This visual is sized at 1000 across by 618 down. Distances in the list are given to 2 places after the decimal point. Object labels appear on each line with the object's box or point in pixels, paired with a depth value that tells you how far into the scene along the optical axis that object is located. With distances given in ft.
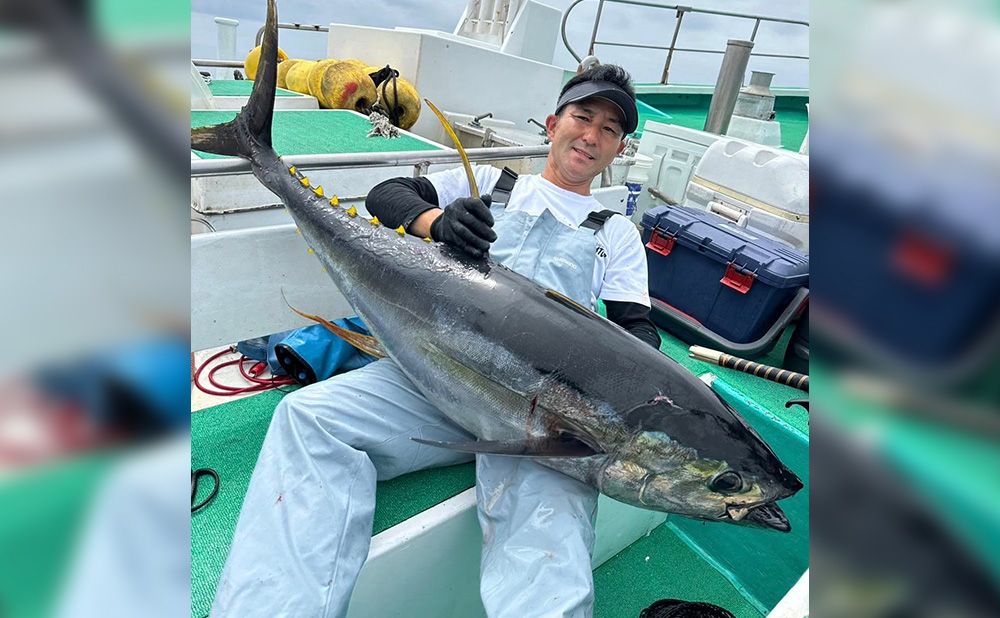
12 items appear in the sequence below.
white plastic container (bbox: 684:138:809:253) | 13.23
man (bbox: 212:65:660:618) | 4.83
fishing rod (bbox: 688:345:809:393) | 9.77
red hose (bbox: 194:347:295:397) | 7.96
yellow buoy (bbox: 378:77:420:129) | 17.31
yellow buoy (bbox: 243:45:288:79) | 21.44
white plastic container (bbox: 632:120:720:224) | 17.75
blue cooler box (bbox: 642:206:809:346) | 10.04
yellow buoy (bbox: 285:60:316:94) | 20.42
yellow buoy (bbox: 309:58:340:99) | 19.25
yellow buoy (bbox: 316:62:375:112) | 18.40
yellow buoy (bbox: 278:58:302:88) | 21.98
